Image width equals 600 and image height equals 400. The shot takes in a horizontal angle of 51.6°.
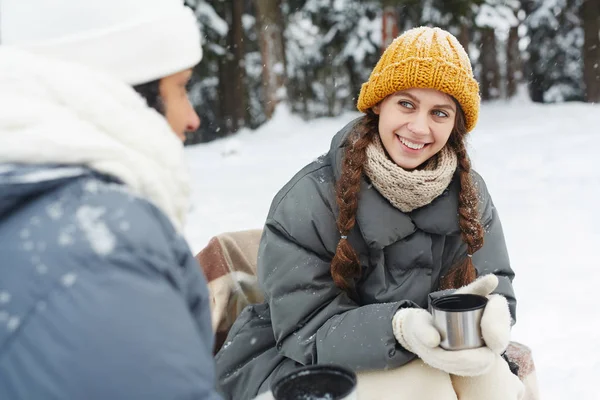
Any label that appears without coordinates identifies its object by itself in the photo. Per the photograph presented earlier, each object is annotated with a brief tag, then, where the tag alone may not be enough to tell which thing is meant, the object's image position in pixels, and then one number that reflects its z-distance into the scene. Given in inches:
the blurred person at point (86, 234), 38.7
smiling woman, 88.9
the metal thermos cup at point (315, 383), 58.9
